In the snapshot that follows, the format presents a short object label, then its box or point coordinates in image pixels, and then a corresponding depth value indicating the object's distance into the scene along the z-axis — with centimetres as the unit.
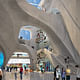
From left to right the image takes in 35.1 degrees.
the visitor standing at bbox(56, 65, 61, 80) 812
